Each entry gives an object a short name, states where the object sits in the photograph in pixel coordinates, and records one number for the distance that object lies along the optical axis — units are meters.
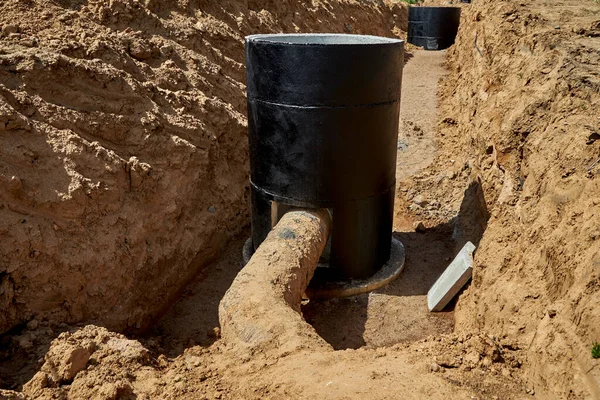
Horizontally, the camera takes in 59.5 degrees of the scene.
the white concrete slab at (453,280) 5.15
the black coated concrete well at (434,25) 17.12
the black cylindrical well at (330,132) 4.55
